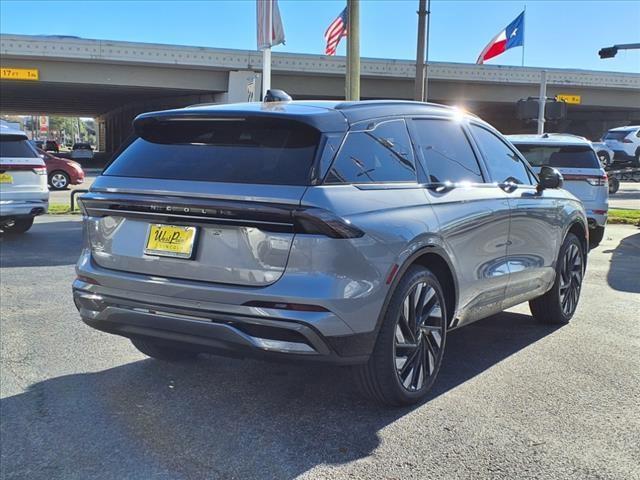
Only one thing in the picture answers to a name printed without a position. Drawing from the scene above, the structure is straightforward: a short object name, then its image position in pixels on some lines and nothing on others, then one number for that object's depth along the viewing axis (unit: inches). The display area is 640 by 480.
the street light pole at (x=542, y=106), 522.4
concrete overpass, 1194.0
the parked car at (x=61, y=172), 877.8
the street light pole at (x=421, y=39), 526.3
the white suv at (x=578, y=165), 416.5
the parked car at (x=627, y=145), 1106.7
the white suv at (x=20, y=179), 411.8
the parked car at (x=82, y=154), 1873.8
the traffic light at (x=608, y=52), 733.3
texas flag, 979.9
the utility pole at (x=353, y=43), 454.3
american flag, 770.8
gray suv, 132.0
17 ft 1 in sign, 1203.2
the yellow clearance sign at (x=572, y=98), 1533.0
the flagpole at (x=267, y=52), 474.6
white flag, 473.7
